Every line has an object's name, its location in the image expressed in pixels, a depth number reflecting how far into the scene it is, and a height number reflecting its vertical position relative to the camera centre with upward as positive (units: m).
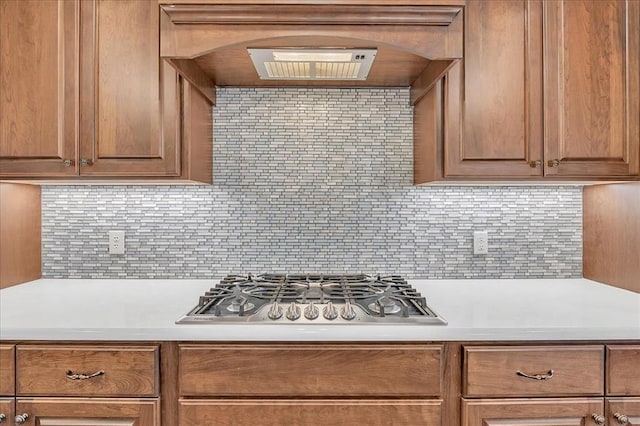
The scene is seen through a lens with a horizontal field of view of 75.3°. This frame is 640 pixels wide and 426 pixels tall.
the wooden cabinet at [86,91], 1.41 +0.42
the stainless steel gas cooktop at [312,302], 1.18 -0.28
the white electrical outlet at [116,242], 1.79 -0.12
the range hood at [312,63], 1.41 +0.55
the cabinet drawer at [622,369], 1.16 -0.43
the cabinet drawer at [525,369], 1.15 -0.43
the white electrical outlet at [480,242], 1.80 -0.12
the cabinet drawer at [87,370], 1.15 -0.43
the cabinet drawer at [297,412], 1.15 -0.55
